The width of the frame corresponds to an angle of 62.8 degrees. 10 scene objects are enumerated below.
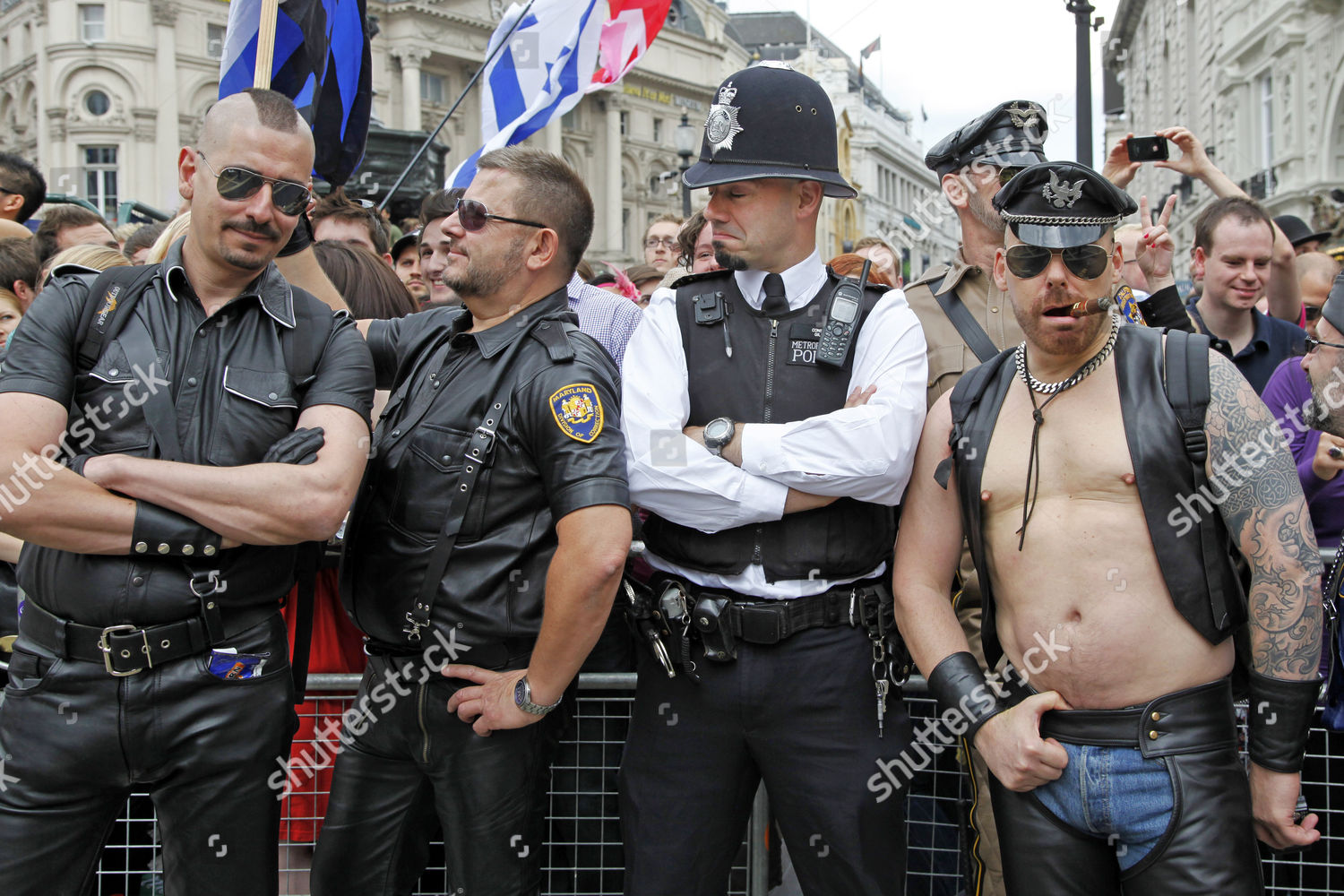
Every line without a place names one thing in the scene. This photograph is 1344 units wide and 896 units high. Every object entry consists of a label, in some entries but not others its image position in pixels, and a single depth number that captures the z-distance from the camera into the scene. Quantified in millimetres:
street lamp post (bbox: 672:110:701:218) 17572
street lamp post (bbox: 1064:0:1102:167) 8320
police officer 2885
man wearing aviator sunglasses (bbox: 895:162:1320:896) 2631
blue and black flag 4895
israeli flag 7383
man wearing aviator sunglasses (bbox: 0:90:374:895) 2689
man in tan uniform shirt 3637
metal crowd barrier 3697
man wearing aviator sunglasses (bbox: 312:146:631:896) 2865
